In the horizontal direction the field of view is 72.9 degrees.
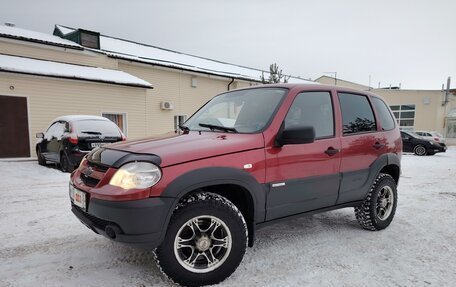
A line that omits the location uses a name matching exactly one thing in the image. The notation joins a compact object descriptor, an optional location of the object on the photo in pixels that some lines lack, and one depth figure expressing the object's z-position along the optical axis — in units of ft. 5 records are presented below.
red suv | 7.92
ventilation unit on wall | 55.66
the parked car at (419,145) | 56.18
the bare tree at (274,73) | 51.72
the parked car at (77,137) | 24.53
